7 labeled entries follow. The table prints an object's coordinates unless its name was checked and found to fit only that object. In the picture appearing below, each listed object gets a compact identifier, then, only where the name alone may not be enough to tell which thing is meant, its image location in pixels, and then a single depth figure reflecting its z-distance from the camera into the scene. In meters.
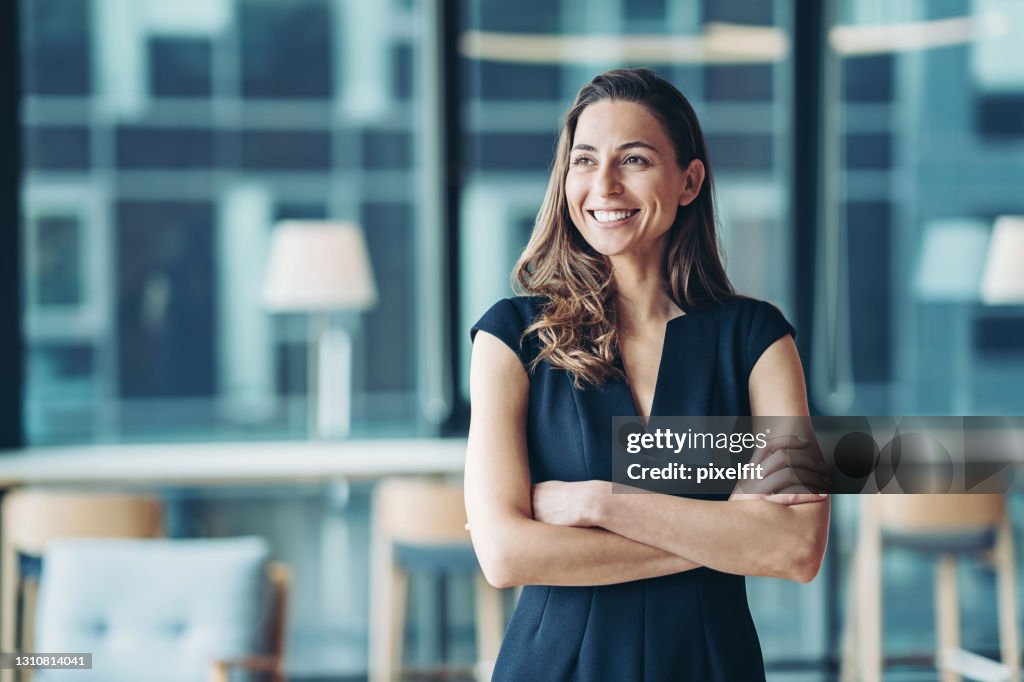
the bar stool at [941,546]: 7.46
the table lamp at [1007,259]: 9.02
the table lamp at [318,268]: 8.52
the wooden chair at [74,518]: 6.62
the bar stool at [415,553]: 6.90
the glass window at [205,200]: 9.32
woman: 2.61
